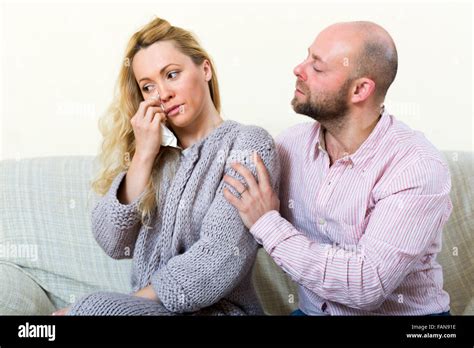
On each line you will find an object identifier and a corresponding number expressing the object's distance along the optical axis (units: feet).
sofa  7.06
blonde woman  5.17
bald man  5.18
